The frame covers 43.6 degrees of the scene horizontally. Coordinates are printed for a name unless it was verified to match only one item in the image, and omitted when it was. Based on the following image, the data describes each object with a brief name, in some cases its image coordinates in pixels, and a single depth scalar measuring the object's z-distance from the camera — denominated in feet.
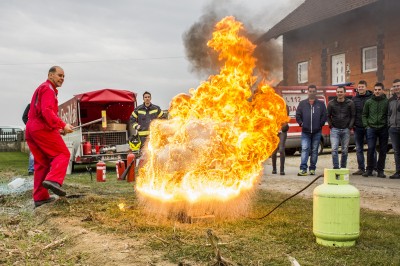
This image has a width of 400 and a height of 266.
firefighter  42.73
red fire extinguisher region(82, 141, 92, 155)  53.47
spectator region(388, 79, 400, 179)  37.94
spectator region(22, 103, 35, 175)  43.37
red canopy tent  53.21
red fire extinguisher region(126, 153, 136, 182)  38.93
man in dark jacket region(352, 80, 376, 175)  41.30
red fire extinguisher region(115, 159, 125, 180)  43.45
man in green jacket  39.22
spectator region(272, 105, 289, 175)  42.73
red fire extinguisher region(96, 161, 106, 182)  40.50
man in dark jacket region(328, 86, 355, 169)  39.99
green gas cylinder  16.56
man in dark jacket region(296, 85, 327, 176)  41.42
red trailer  53.42
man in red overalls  25.54
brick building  80.43
